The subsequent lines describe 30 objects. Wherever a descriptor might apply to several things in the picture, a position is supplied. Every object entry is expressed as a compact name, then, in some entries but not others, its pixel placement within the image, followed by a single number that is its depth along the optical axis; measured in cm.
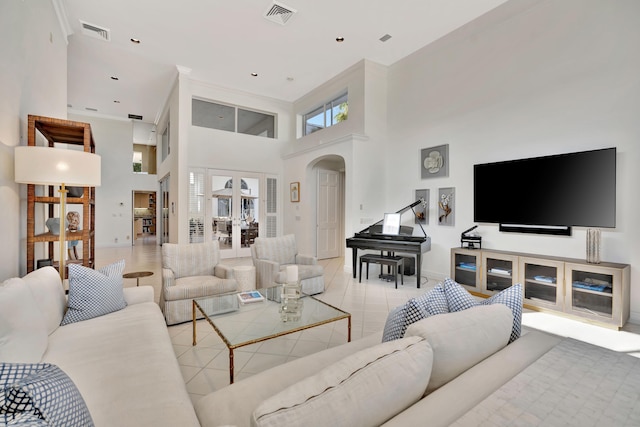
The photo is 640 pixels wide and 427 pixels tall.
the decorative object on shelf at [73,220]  394
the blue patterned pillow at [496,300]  134
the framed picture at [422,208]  503
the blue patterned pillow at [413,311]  125
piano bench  445
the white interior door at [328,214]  706
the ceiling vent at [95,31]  438
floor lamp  227
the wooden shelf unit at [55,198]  255
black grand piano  443
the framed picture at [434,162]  476
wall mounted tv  317
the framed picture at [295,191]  706
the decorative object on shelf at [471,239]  418
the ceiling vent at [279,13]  392
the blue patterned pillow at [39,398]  63
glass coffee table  195
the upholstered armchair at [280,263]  385
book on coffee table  262
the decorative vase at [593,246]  303
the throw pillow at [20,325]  128
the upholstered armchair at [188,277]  292
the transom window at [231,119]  656
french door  658
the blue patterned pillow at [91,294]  206
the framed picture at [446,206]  468
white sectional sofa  74
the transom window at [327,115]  608
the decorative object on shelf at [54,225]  292
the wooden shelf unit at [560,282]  288
